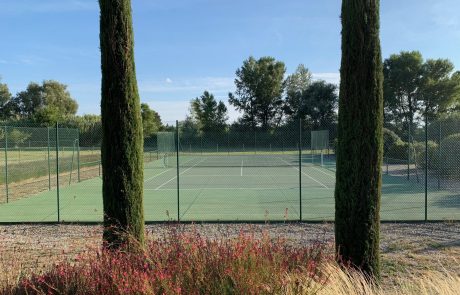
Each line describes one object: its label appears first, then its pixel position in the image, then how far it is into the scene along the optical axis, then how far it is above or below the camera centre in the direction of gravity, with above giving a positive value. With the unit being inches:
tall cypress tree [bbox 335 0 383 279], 193.8 +1.9
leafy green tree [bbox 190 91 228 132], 2610.7 +171.7
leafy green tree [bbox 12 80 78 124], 3538.4 +343.6
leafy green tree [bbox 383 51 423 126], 2142.0 +266.3
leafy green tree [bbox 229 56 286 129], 2696.9 +302.8
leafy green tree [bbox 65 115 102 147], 1555.1 +20.7
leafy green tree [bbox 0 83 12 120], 3383.4 +307.8
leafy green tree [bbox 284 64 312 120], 2563.2 +308.2
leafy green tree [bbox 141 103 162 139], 2128.6 +95.4
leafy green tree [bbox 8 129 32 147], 851.1 +5.8
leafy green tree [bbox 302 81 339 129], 2389.3 +205.7
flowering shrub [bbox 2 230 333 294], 138.5 -46.8
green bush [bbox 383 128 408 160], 1090.3 -27.7
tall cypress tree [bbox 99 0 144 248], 218.2 +5.9
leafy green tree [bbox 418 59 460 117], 2091.5 +247.5
